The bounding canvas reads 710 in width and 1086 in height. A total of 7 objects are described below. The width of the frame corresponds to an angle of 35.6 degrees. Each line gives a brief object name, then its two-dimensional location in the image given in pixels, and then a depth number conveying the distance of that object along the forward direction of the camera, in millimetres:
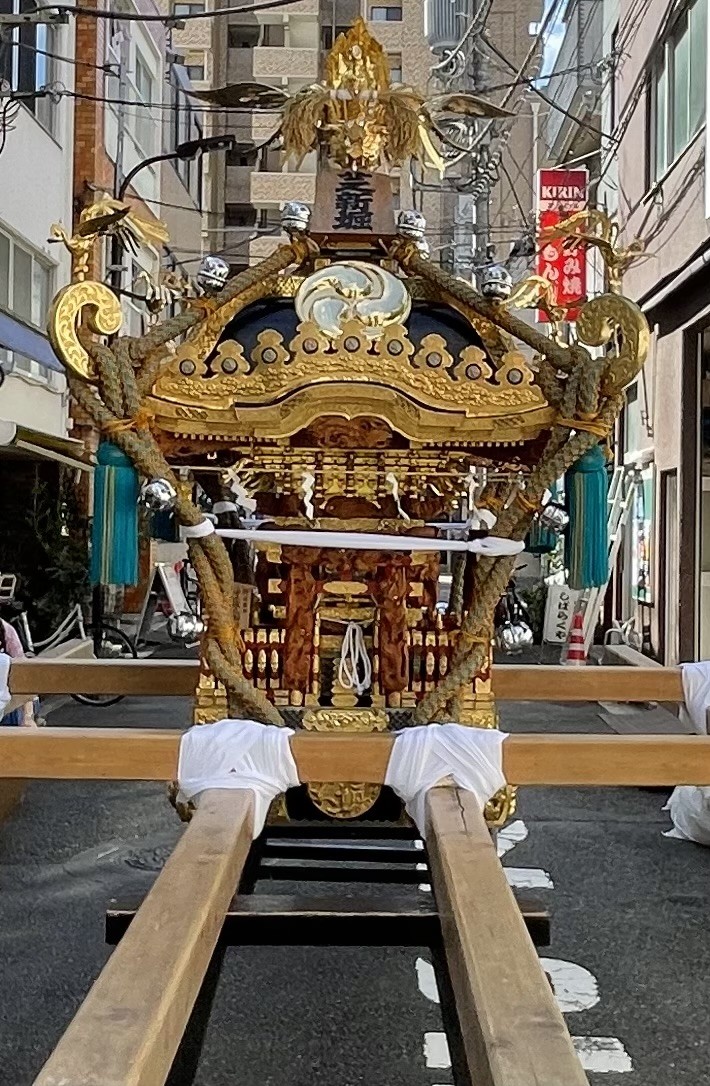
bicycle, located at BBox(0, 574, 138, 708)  10766
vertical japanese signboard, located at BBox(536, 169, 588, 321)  13820
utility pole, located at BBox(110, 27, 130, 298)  16253
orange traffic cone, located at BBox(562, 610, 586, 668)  11655
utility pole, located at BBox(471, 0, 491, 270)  15039
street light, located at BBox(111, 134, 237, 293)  11094
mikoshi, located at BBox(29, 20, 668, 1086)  4051
